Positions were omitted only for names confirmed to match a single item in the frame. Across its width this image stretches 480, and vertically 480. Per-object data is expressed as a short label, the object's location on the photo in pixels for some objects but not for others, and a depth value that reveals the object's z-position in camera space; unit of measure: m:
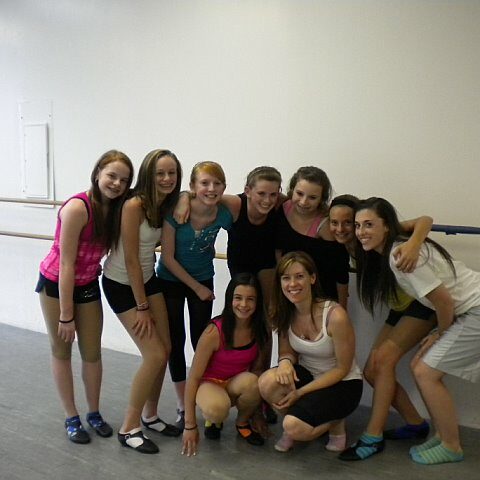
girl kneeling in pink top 2.27
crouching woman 2.19
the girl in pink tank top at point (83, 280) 2.17
